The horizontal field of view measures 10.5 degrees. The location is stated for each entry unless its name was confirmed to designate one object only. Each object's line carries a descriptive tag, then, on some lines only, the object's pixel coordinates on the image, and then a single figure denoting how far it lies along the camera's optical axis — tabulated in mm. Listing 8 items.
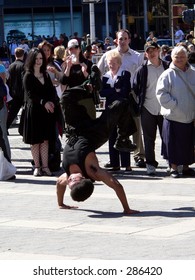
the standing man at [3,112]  15781
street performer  11844
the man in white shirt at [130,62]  16203
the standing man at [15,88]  19594
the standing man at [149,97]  15586
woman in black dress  15625
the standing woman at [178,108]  14773
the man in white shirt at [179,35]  52066
